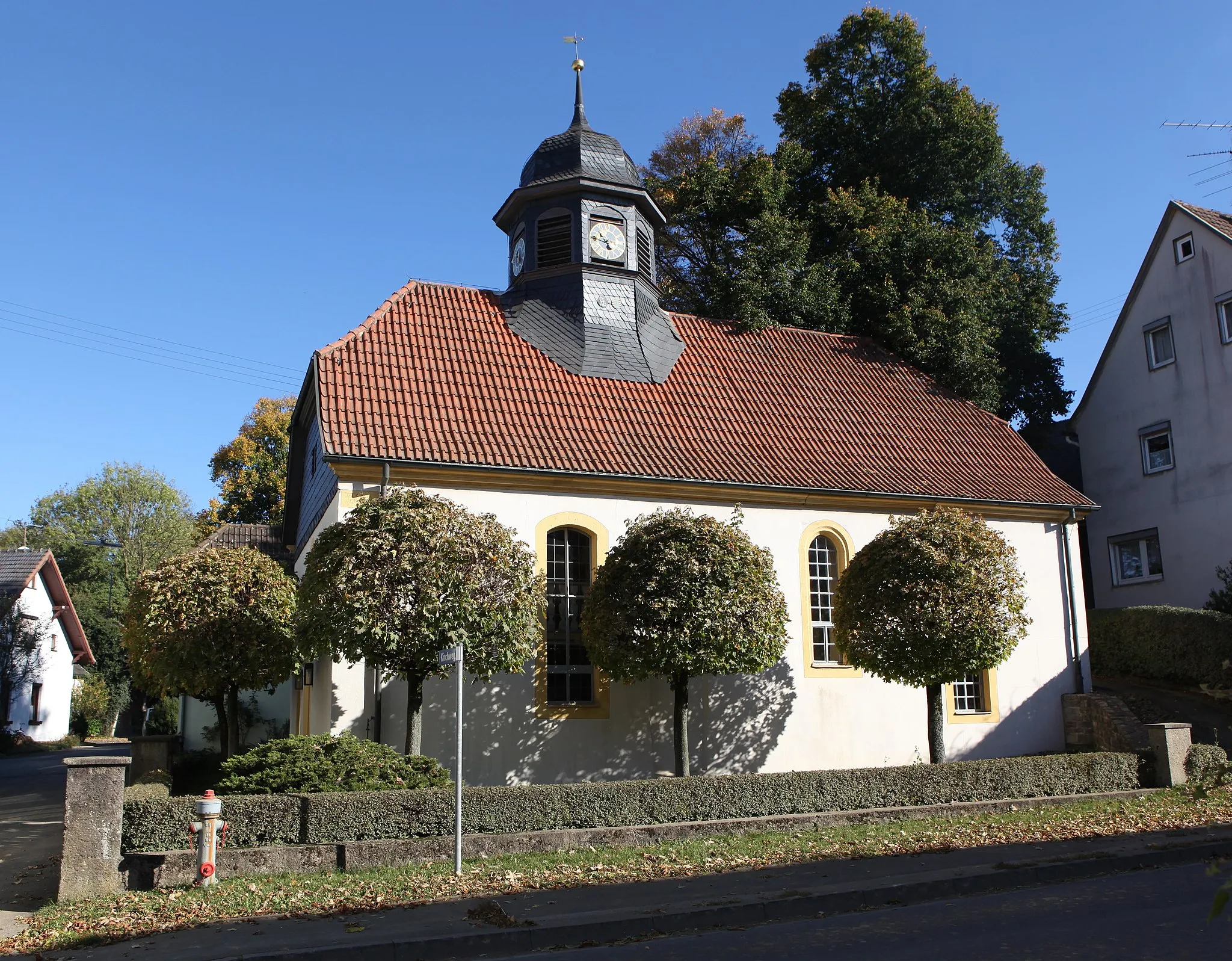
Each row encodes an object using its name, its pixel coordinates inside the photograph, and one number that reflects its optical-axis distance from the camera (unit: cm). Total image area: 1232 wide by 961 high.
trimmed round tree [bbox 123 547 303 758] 1680
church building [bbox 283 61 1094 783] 1700
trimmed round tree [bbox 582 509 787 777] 1528
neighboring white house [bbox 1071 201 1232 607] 2584
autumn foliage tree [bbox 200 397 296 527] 5003
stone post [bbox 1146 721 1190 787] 1748
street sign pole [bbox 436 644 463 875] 1101
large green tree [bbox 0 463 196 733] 5309
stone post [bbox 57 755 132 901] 1045
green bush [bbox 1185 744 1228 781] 1727
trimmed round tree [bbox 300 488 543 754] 1362
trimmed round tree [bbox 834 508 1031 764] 1667
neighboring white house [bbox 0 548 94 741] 4088
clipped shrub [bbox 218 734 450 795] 1232
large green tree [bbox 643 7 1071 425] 2592
